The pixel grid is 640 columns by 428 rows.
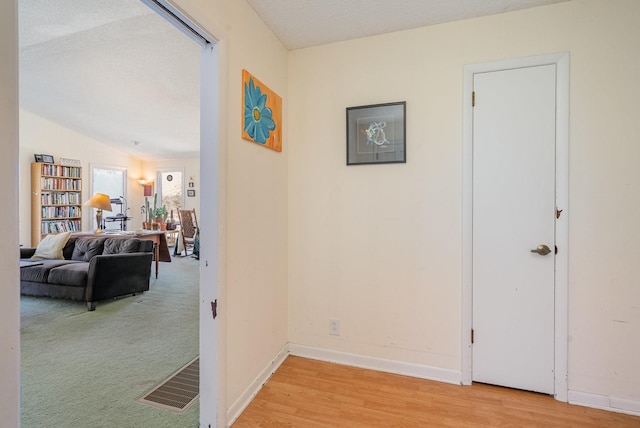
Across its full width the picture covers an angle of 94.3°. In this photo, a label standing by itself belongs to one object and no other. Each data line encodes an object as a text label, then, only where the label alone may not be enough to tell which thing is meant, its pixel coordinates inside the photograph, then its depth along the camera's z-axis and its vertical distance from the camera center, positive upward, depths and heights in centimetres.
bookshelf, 562 +23
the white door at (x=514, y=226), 187 -9
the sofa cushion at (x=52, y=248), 397 -50
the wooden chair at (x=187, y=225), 665 -32
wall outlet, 229 -90
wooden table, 454 -44
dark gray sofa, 334 -70
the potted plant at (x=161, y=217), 670 -15
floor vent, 177 -115
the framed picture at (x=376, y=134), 212 +57
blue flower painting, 179 +65
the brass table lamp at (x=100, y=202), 486 +14
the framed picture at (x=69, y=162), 613 +103
